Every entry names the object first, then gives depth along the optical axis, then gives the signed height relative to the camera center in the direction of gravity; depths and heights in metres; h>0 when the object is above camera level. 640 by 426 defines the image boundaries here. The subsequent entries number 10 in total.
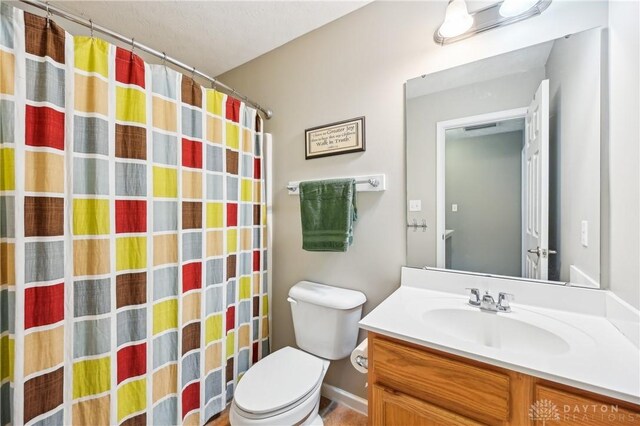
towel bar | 1.38 +0.16
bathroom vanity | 0.63 -0.44
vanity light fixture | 1.03 +0.82
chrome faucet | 1.01 -0.37
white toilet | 1.08 -0.79
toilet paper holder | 1.04 -0.61
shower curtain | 0.86 -0.09
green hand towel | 1.39 -0.01
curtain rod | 0.89 +0.72
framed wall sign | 1.46 +0.43
